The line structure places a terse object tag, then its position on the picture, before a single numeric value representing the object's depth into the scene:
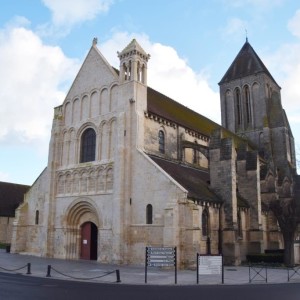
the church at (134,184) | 26.72
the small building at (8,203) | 50.44
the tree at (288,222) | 27.12
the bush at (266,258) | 27.92
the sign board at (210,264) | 18.27
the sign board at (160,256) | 18.27
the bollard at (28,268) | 20.32
